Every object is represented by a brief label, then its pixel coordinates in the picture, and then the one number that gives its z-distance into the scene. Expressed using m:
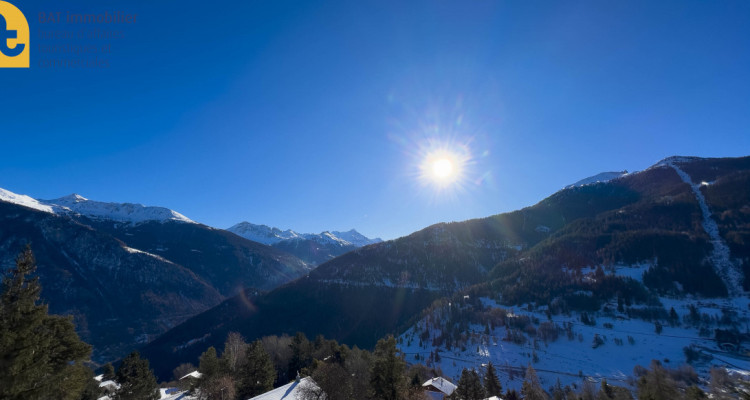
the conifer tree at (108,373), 55.36
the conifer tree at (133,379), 41.89
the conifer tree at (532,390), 48.12
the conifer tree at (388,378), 32.84
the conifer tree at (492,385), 58.53
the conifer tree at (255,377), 46.81
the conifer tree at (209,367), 47.09
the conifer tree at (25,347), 15.83
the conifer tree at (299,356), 64.38
